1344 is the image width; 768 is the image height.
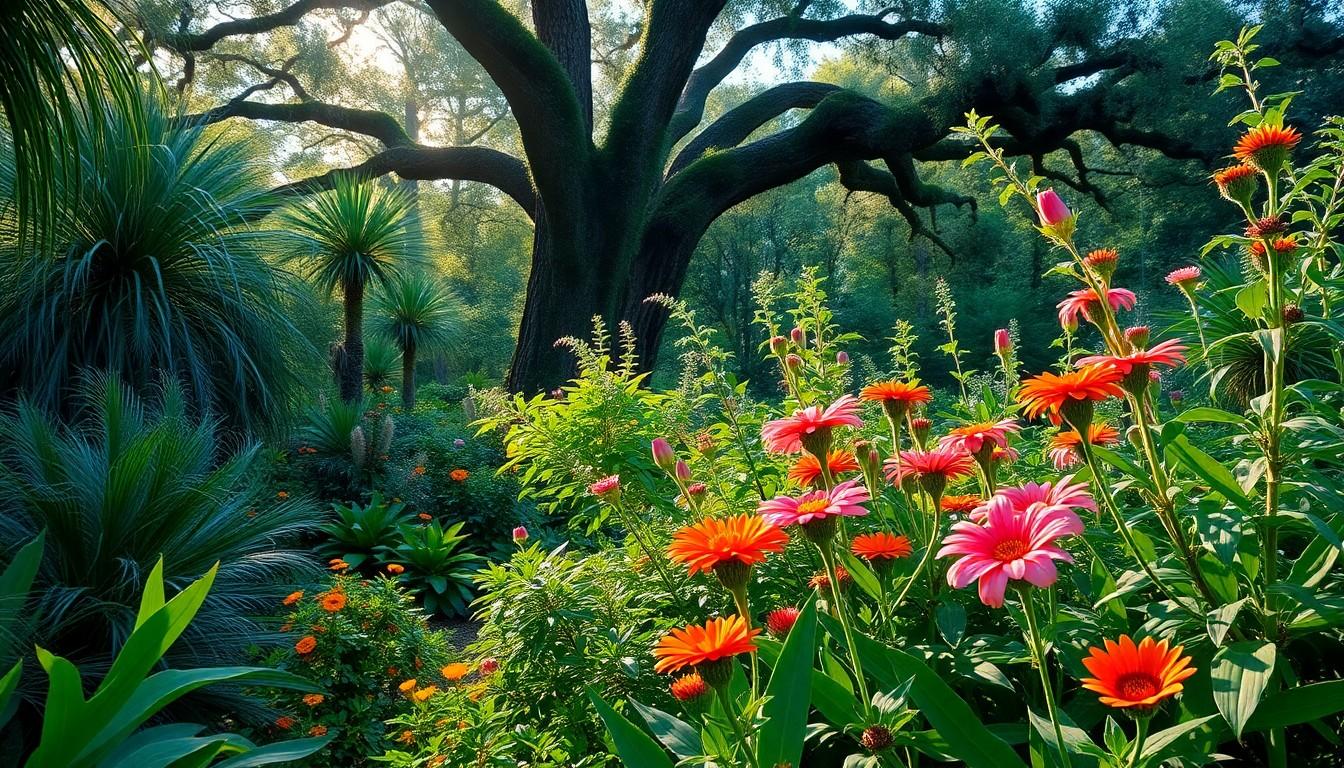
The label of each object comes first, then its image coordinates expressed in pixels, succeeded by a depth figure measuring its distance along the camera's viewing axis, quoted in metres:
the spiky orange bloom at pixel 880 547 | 1.07
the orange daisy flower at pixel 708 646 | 0.80
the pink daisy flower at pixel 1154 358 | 0.88
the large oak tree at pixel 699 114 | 5.83
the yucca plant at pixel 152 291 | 3.57
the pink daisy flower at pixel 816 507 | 0.88
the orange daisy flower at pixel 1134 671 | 0.70
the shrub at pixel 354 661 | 2.21
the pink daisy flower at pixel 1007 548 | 0.71
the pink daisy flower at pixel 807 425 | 1.02
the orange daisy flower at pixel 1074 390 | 0.88
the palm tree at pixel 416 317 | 10.33
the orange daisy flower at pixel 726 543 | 0.88
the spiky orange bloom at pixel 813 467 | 1.24
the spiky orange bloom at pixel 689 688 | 0.87
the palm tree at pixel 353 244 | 7.41
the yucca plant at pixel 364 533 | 4.46
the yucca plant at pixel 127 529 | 2.03
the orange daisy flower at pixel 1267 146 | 1.00
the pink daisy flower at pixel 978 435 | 0.98
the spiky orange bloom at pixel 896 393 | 1.13
